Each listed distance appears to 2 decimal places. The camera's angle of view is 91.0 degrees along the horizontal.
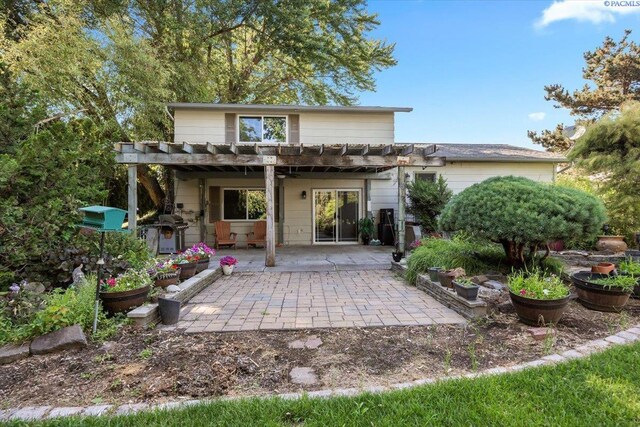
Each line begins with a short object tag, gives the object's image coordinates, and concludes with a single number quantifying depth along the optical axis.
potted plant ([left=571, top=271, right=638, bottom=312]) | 3.61
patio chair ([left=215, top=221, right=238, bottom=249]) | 9.91
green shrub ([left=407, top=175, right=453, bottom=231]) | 9.50
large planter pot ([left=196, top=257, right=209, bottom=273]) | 5.84
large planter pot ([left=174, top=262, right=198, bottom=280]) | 5.24
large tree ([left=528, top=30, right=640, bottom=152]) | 13.80
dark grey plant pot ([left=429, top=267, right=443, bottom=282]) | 4.65
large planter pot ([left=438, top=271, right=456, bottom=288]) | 4.36
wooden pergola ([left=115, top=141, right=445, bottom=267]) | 6.69
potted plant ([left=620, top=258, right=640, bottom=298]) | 4.02
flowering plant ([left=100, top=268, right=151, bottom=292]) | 3.65
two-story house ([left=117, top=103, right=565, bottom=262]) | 9.78
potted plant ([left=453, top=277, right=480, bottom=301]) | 3.67
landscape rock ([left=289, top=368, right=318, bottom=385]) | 2.36
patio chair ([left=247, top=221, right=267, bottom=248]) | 10.13
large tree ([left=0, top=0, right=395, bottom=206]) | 9.54
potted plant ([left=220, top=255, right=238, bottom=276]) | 6.39
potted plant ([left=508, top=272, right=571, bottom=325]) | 3.24
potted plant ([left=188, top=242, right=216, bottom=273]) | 5.86
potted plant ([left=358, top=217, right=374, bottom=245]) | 10.34
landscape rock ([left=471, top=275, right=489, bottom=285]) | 4.54
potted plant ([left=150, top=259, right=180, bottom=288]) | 4.55
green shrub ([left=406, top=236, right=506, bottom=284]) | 5.02
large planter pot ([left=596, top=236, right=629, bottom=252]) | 7.35
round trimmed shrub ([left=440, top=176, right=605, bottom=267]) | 4.05
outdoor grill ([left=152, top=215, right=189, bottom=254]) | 8.45
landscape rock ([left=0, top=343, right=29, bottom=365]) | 2.69
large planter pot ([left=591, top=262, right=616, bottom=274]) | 4.21
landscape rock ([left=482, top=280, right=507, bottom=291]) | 4.29
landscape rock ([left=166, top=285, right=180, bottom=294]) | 4.31
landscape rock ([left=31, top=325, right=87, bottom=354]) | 2.81
